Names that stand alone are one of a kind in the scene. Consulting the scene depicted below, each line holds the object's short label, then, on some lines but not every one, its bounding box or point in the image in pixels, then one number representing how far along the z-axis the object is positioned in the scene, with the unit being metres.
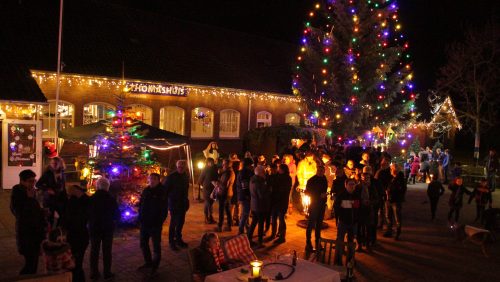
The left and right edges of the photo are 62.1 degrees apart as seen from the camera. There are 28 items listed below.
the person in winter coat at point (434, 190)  12.05
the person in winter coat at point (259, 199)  8.93
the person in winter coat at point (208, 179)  10.48
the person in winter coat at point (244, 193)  9.30
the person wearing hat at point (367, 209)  8.84
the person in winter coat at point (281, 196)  9.22
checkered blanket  6.21
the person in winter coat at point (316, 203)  8.82
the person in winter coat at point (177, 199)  8.59
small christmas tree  10.09
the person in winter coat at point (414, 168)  20.53
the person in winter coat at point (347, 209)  8.23
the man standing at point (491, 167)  18.05
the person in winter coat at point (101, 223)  6.63
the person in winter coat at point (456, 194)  11.55
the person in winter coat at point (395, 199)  10.30
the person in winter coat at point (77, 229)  6.12
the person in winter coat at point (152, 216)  7.17
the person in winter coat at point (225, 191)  10.05
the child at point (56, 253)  5.39
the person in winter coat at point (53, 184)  8.65
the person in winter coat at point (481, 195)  12.32
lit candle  4.88
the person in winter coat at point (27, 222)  6.04
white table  5.09
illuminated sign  18.56
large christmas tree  17.11
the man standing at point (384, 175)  10.46
